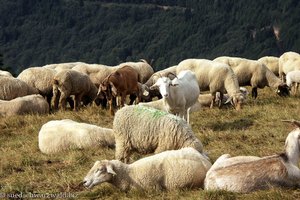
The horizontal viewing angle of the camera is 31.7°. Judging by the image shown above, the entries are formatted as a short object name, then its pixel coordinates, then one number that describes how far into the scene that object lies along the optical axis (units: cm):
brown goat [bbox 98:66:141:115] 1692
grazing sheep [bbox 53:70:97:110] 1878
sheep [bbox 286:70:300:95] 2197
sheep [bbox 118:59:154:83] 2411
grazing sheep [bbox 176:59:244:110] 1878
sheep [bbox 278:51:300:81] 2569
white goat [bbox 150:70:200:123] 1378
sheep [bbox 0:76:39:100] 1900
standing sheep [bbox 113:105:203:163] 1017
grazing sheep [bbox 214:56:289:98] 2249
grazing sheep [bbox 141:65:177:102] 1928
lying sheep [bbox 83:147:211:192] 865
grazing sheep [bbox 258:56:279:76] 2898
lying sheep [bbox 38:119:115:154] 1230
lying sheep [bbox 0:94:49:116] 1708
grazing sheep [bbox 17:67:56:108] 2027
